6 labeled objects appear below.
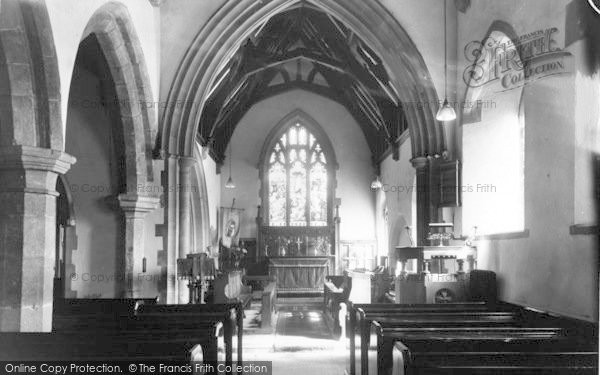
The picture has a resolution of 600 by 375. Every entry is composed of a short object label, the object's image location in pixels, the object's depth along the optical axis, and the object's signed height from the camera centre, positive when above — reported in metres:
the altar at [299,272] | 14.88 -1.11
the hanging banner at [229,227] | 15.05 +0.01
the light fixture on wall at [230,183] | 14.33 +1.06
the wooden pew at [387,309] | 5.13 -0.71
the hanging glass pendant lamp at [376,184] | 14.00 +1.03
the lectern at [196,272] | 8.05 -0.61
